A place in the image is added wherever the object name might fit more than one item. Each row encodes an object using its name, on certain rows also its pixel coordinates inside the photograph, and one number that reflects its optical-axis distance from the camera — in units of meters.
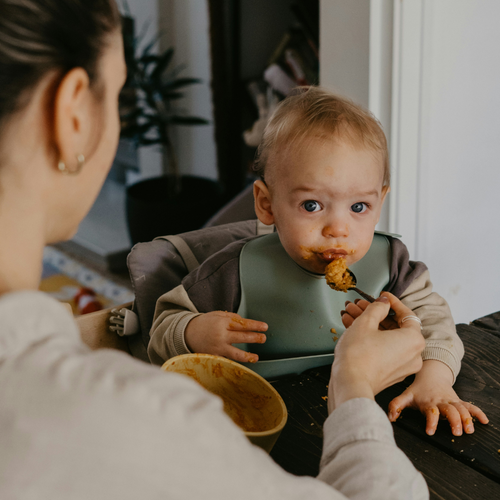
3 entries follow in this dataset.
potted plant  2.96
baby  0.97
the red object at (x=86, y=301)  2.81
